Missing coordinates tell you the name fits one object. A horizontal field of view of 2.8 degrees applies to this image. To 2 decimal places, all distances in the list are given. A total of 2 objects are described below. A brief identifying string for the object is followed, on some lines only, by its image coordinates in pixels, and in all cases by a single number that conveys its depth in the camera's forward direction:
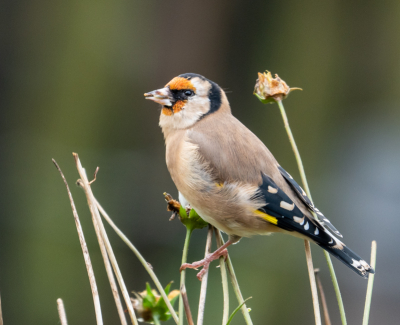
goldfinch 3.34
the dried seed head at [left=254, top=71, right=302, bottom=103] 3.34
